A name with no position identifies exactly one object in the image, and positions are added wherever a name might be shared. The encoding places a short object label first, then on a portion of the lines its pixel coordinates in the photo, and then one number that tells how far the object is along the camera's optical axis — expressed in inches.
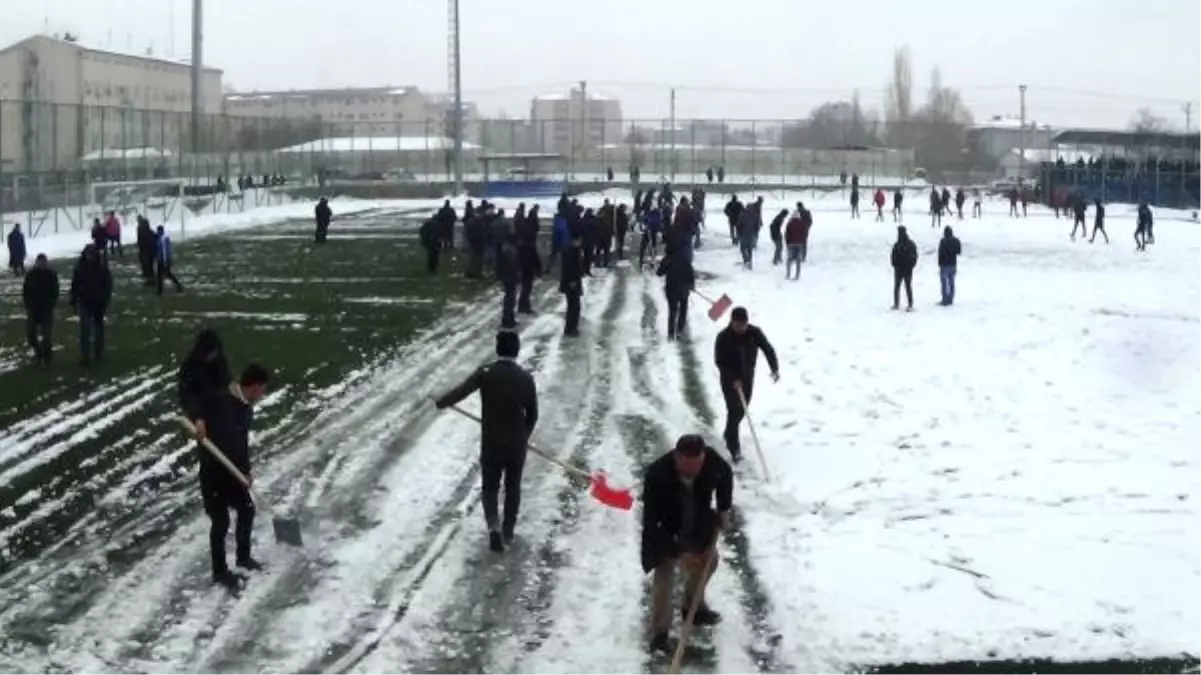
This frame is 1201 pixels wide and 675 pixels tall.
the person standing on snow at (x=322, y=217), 1525.6
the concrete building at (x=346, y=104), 7263.8
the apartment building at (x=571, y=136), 3774.1
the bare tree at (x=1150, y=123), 5639.8
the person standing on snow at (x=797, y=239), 1122.7
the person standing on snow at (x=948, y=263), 946.1
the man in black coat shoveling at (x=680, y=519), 300.5
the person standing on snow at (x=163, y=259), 1012.5
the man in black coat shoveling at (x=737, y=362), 481.7
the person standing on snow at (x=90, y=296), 681.0
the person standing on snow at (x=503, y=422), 375.6
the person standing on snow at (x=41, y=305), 685.9
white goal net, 1893.5
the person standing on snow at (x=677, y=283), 774.5
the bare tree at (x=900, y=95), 5364.2
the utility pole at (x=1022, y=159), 3523.6
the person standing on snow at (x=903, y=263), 927.7
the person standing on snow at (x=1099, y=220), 1635.1
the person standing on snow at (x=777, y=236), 1246.3
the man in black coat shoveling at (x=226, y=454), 351.9
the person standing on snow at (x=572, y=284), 787.4
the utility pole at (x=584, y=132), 3723.4
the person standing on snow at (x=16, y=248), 1179.3
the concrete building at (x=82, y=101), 1824.6
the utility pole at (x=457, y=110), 2527.1
